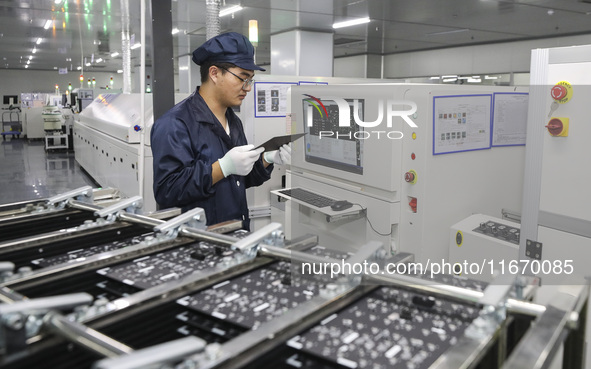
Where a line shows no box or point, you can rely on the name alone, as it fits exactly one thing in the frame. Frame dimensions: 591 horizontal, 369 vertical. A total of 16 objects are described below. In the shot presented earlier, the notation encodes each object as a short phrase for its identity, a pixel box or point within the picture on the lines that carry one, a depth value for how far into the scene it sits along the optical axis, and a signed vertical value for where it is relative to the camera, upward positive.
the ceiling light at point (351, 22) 8.19 +1.78
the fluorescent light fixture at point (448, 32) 9.28 +1.85
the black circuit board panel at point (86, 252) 1.02 -0.30
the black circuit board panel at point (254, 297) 0.78 -0.31
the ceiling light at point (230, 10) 7.20 +1.74
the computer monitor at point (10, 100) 15.82 +0.63
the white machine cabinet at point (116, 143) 4.34 -0.26
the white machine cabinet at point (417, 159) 2.40 -0.20
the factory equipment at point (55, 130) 10.97 -0.26
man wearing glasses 1.90 -0.10
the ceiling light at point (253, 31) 4.52 +0.87
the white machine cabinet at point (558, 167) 1.89 -0.18
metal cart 14.45 -0.32
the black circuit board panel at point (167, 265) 0.92 -0.30
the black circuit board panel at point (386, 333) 0.66 -0.32
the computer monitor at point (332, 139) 2.63 -0.10
